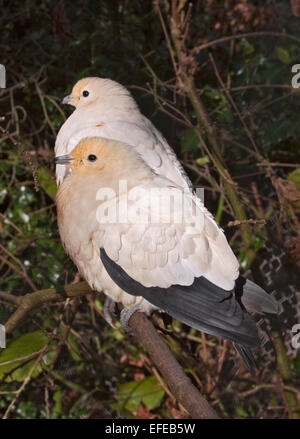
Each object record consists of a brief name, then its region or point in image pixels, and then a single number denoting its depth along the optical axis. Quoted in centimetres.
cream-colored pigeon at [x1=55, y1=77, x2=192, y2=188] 196
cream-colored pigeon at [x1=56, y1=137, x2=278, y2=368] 189
